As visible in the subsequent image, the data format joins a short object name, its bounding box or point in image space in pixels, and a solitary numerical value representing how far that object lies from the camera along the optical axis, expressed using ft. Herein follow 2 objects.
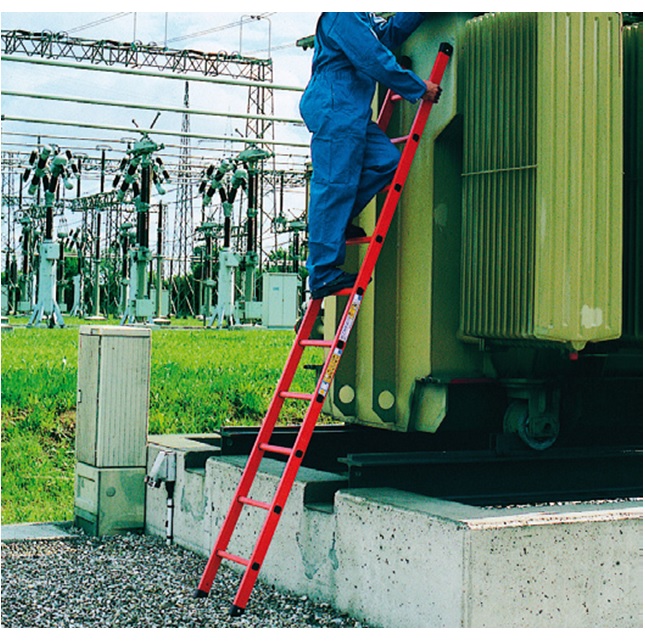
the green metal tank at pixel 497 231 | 14.83
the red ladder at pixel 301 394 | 14.93
